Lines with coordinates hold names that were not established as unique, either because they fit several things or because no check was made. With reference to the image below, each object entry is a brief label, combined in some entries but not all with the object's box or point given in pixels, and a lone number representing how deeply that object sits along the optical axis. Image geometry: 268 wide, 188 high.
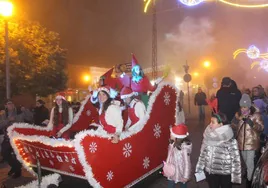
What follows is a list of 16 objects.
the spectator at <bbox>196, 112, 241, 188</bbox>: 4.50
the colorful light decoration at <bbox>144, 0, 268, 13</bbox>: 15.05
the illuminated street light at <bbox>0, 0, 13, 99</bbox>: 9.58
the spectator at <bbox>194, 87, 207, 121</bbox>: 16.53
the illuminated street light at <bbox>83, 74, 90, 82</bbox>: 42.41
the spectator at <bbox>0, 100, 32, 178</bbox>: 7.03
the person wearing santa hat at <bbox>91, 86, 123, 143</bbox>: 4.98
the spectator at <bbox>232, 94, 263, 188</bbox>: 5.57
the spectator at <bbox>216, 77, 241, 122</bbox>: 6.34
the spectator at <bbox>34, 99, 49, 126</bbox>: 9.16
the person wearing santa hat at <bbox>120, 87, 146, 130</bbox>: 5.95
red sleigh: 4.39
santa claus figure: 7.12
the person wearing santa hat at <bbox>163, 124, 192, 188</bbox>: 4.72
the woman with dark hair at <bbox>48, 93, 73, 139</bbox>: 6.61
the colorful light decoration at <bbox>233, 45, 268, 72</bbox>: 31.19
